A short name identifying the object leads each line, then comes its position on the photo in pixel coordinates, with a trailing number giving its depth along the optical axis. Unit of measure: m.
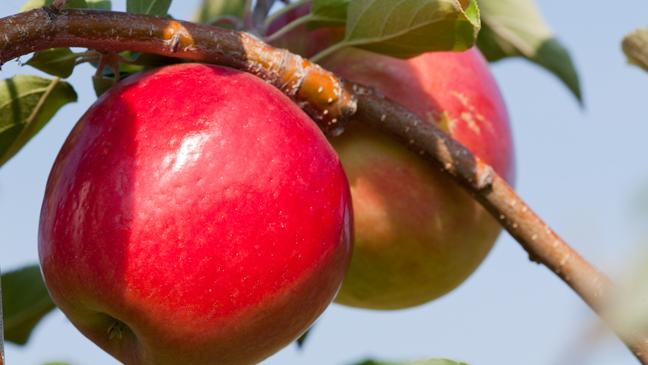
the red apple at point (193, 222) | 0.53
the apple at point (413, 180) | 0.62
